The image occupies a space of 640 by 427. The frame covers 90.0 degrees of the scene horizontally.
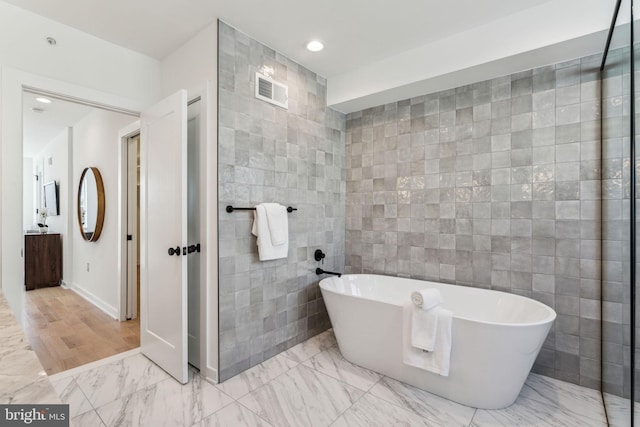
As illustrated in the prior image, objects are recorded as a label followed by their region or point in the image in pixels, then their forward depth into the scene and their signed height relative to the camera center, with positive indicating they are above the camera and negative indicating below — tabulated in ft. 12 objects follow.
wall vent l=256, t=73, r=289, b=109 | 8.23 +3.20
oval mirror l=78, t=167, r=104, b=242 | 12.78 +0.27
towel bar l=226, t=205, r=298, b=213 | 7.52 +0.04
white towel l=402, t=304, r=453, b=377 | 6.38 -2.88
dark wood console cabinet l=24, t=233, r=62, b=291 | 15.81 -2.52
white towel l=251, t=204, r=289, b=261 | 7.89 -0.56
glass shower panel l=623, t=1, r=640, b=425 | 4.50 +0.52
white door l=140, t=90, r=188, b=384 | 7.16 -0.55
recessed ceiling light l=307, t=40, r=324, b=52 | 8.19 +4.31
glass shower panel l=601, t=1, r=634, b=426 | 5.29 -0.29
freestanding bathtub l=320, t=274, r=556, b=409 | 6.06 -2.63
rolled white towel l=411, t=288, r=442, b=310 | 6.53 -1.82
